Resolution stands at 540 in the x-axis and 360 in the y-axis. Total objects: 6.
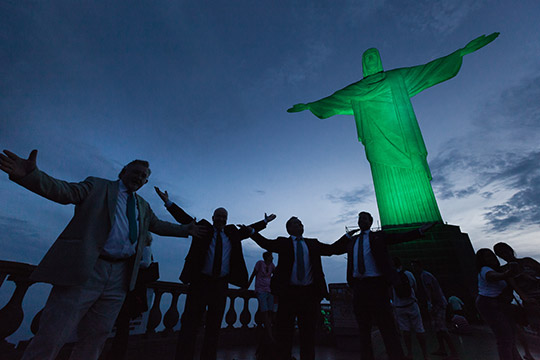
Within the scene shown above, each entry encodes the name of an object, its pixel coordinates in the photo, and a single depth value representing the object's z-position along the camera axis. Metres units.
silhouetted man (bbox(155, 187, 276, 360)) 2.72
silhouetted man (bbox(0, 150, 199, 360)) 1.52
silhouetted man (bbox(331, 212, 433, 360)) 2.65
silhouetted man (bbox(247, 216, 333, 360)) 2.56
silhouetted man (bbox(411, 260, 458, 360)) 3.99
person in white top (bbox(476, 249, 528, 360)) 2.62
